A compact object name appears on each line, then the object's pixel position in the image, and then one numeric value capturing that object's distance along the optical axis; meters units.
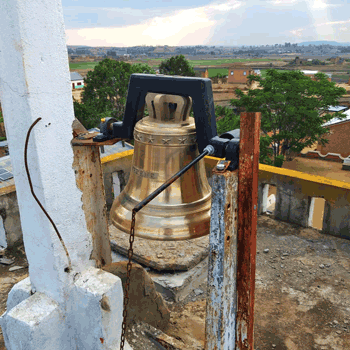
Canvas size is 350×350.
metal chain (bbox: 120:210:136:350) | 1.95
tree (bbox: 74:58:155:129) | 25.89
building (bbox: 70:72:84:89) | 64.03
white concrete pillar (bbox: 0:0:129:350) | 1.86
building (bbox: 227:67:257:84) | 73.38
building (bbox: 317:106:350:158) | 28.71
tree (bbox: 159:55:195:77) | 28.59
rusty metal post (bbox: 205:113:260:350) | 1.92
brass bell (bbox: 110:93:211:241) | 2.29
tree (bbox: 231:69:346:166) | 19.22
